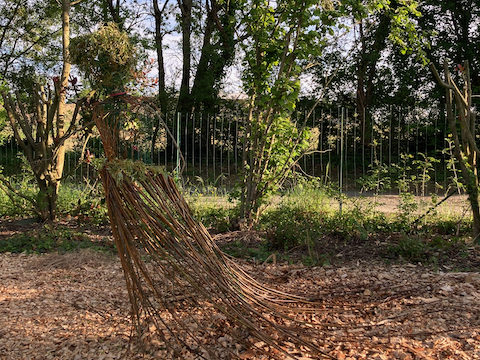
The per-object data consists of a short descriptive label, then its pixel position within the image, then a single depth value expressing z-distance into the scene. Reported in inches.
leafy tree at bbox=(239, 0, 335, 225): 197.5
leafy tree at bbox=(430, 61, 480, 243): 183.3
